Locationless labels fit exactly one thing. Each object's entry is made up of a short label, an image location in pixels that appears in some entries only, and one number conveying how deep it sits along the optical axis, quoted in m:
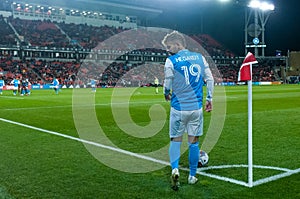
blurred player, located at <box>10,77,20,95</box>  31.77
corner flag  5.07
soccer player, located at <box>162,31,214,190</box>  5.23
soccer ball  6.32
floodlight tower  59.69
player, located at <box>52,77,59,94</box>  34.00
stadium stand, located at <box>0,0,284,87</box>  51.12
